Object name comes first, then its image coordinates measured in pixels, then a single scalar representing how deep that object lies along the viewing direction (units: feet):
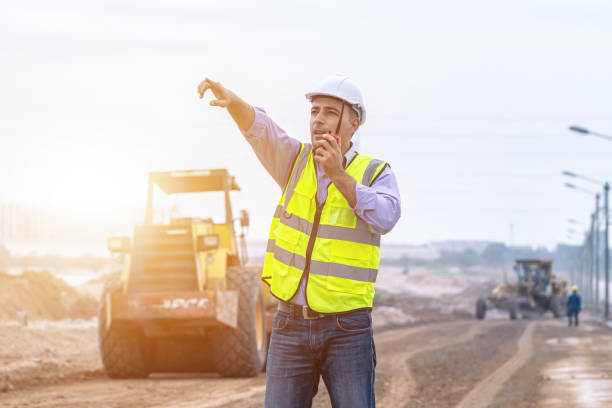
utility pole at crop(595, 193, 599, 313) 199.15
